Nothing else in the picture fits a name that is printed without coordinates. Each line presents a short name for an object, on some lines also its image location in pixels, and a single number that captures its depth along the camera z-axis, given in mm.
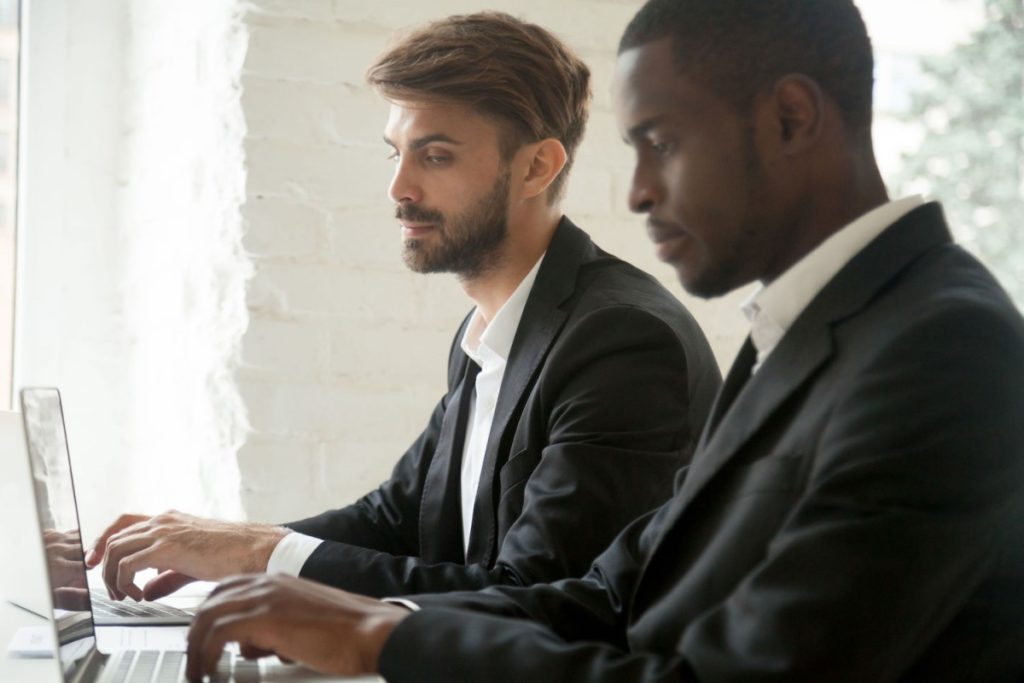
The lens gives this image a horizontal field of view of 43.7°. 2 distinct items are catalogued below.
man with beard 1334
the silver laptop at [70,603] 966
